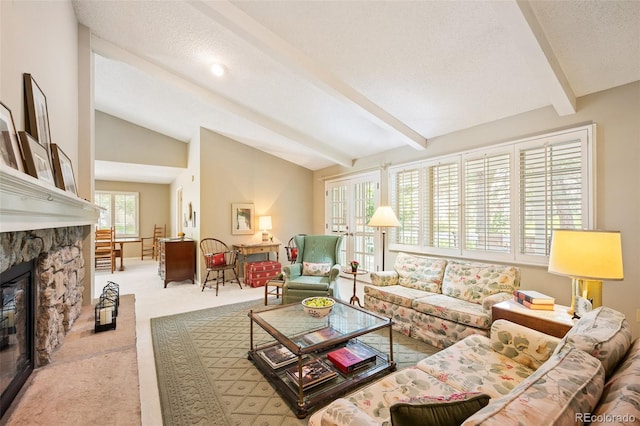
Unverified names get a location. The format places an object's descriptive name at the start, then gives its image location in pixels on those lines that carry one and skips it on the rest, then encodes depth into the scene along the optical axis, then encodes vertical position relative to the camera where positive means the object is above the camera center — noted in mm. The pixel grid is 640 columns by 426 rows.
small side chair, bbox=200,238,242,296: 4707 -773
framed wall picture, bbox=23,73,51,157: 1724 +680
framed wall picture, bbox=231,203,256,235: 5484 -87
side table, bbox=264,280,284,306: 3845 -947
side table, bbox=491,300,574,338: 1953 -769
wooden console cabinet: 5059 -824
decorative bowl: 2342 -779
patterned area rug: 1788 -1270
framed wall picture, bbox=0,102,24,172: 1300 +359
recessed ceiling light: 3259 +1716
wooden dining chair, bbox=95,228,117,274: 6070 -669
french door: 5109 +20
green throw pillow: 819 -587
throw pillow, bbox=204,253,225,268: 4688 -756
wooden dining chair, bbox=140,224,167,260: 8047 -803
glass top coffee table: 1912 -1146
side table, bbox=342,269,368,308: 3507 -749
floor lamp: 3615 -53
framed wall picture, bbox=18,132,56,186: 1535 +340
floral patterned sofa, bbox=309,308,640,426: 762 -581
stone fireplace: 1168 -356
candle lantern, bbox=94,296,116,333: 2391 -887
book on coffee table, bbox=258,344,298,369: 2192 -1154
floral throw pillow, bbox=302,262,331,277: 3904 -764
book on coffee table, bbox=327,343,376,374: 2111 -1132
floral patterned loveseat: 2521 -875
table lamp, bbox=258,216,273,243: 5625 -171
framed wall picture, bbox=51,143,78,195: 2125 +375
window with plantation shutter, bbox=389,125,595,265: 2818 +189
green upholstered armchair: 3529 -763
